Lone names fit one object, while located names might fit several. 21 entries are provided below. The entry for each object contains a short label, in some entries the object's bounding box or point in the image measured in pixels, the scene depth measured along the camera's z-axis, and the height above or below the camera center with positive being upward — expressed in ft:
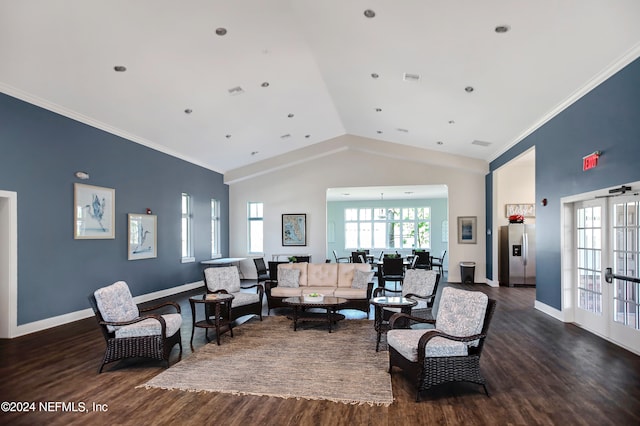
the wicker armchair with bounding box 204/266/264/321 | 18.93 -3.55
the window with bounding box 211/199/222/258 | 36.83 -0.57
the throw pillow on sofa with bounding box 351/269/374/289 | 21.72 -3.25
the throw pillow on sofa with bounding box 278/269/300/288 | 22.95 -3.36
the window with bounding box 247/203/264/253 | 39.58 -0.72
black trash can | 34.63 -4.68
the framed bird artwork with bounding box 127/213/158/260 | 24.72 -0.95
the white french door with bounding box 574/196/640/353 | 14.71 -1.93
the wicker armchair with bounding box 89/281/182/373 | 12.96 -3.78
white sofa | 20.92 -3.69
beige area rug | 11.29 -4.98
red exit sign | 16.38 +2.64
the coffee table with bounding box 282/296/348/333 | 18.12 -4.04
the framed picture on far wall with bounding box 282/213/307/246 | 38.29 -0.71
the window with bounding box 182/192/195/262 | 32.04 -0.57
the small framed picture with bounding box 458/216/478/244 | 35.46 -0.71
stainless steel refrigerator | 31.91 -2.75
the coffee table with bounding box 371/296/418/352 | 15.55 -3.43
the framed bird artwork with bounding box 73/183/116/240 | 20.34 +0.61
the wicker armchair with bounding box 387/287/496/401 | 10.78 -3.65
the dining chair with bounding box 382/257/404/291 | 28.71 -3.48
